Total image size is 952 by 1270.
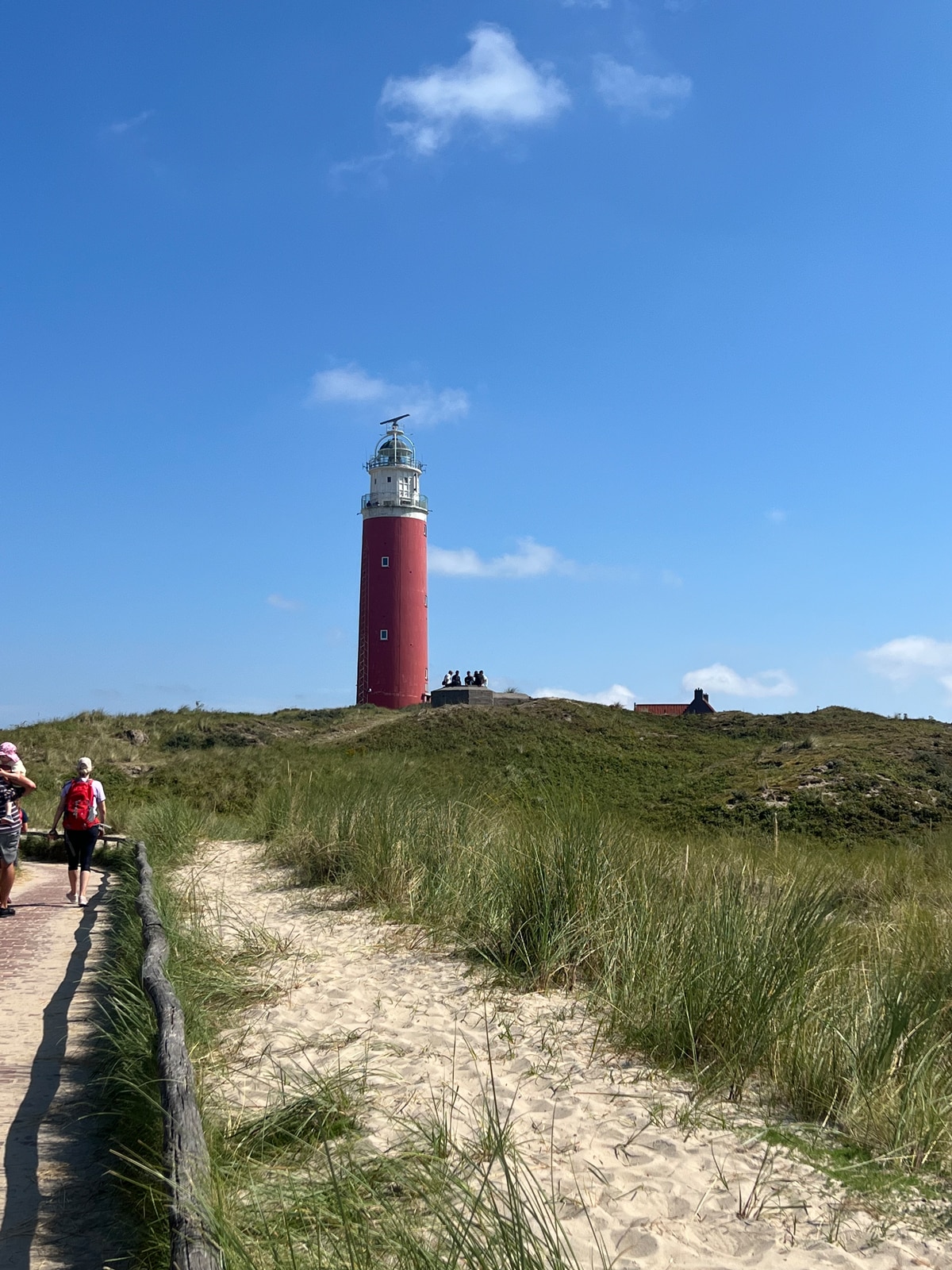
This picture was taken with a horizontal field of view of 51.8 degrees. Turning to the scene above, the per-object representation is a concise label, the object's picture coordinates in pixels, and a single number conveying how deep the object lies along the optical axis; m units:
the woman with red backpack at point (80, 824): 10.64
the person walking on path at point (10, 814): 9.74
